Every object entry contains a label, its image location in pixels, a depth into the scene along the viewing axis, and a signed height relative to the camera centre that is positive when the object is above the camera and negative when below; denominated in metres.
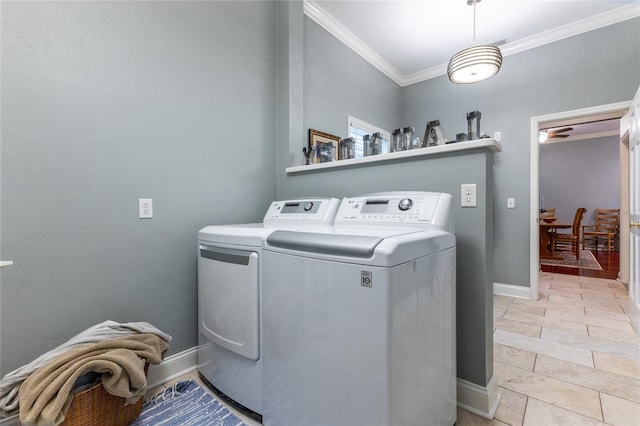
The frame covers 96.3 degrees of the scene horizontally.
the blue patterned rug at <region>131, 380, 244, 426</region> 1.39 -1.02
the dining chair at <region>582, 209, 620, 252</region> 6.33 -0.46
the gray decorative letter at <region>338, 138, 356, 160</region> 2.14 +0.47
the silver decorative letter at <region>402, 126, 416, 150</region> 1.76 +0.45
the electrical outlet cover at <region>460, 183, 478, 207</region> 1.41 +0.07
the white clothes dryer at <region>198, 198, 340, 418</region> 1.34 -0.46
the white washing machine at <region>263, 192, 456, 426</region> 0.91 -0.40
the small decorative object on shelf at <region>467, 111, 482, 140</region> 1.53 +0.44
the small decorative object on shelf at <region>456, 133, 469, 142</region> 1.59 +0.40
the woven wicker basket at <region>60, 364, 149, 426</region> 1.13 -0.82
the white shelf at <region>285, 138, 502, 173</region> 1.35 +0.31
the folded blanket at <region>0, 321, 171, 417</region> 1.12 -0.60
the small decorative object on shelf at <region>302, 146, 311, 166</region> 2.39 +0.49
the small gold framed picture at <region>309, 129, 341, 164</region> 2.21 +0.46
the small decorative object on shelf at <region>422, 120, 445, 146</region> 1.60 +0.42
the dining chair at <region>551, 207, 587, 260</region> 5.47 -0.56
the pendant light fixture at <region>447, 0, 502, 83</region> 2.35 +1.25
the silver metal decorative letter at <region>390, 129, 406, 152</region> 1.80 +0.44
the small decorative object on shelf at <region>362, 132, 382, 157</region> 1.91 +0.45
